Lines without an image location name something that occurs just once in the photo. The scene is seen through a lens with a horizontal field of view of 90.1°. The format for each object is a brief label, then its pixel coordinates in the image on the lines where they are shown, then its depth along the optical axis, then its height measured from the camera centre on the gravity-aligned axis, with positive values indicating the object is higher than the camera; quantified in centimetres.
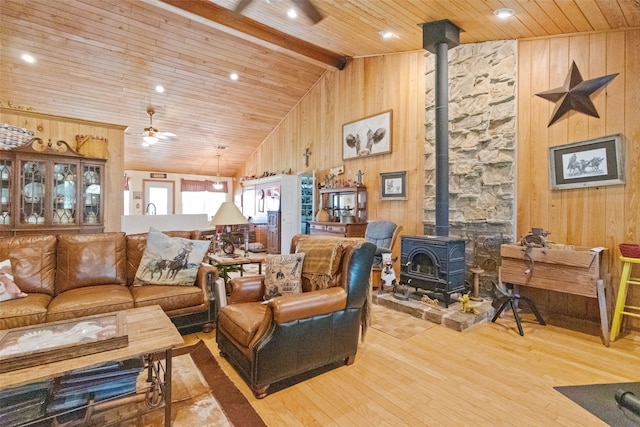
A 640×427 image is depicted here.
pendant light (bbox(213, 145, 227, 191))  1028 +81
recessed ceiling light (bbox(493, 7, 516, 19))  314 +196
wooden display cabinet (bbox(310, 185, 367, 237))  552 -7
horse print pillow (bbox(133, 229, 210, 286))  293 -48
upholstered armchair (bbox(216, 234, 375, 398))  200 -75
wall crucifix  712 +123
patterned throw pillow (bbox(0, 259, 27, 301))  235 -56
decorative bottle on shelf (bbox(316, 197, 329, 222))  607 -13
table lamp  341 -7
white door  968 +41
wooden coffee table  134 -68
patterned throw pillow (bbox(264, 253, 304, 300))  263 -55
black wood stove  350 -63
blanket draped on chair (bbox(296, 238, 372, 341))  247 -44
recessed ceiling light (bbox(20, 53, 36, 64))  496 +240
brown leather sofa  239 -63
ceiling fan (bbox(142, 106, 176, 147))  574 +137
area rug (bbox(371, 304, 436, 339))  309 -119
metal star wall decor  324 +122
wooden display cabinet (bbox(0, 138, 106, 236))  400 +27
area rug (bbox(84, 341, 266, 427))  176 -117
